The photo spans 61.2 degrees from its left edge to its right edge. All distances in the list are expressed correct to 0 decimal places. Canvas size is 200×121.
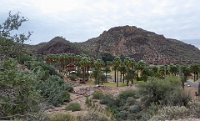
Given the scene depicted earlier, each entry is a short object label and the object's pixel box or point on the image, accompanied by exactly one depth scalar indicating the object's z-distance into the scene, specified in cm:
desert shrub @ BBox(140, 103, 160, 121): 1413
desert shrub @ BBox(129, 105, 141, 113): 1804
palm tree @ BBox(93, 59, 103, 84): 3850
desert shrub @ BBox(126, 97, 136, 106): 2072
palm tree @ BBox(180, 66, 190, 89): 3711
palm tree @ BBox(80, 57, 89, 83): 4020
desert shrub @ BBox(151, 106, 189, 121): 796
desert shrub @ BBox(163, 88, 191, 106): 1408
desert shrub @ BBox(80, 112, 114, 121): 983
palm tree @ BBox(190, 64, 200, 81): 3728
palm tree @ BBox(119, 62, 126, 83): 3769
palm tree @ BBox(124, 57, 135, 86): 3723
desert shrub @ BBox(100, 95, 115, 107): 2217
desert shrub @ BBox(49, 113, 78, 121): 1005
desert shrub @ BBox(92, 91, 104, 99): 2531
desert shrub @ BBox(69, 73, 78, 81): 4190
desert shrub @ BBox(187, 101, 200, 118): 821
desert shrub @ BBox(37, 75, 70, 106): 2264
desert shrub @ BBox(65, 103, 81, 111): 1943
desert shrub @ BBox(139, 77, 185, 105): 1711
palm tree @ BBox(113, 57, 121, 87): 3875
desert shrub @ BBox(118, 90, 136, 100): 2343
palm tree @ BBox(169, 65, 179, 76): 3839
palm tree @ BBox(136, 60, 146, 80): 3676
